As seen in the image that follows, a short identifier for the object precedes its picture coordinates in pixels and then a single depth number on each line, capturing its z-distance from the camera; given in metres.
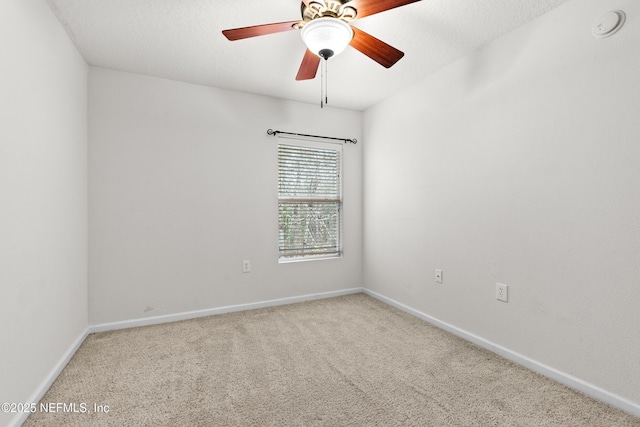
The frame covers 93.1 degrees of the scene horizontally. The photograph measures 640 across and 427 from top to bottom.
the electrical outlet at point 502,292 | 2.22
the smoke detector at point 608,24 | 1.63
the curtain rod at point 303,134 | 3.35
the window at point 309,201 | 3.50
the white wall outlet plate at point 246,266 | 3.26
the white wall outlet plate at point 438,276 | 2.78
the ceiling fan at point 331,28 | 1.58
